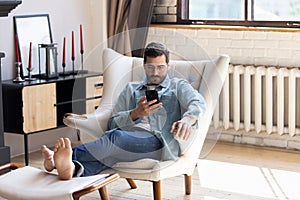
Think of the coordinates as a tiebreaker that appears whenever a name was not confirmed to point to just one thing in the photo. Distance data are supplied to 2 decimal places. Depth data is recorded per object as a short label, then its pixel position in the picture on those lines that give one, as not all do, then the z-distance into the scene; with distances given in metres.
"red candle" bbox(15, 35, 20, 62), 4.51
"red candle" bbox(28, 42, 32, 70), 4.47
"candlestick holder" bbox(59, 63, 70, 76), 4.80
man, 3.40
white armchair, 3.39
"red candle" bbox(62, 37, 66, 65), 4.74
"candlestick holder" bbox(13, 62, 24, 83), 4.46
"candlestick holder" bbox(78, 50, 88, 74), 4.95
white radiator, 4.76
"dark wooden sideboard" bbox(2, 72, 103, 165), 4.36
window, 4.95
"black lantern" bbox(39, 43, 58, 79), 4.64
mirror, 4.68
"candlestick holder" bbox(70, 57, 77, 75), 4.85
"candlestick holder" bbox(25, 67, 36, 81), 4.50
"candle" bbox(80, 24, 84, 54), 4.86
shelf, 4.15
